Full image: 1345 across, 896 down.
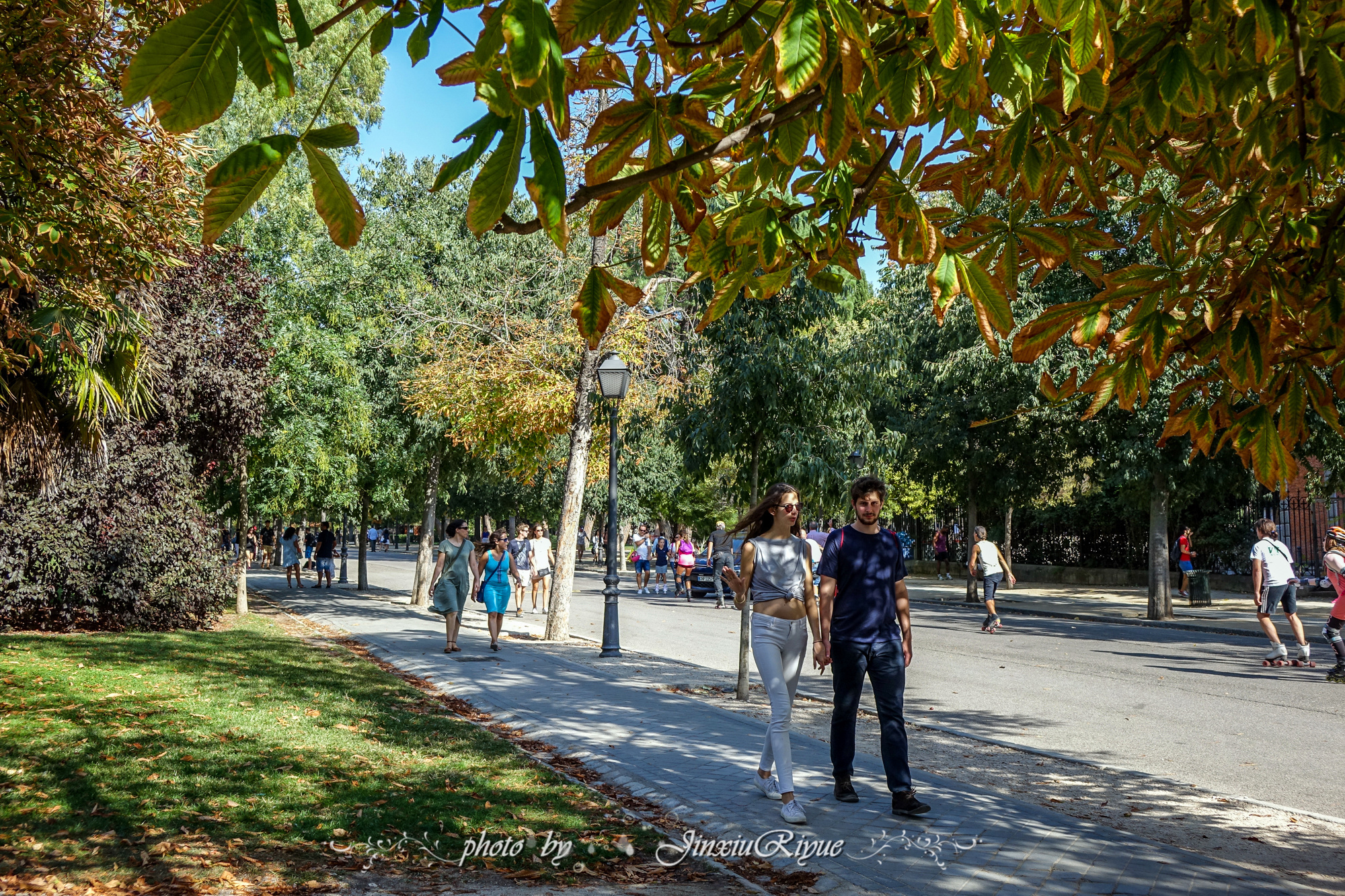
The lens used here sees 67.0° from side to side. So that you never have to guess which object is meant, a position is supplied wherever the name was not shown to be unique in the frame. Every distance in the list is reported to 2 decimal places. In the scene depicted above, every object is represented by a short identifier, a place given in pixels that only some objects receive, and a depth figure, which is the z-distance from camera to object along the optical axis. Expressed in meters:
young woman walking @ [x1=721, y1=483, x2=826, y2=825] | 6.25
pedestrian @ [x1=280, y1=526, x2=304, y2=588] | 31.97
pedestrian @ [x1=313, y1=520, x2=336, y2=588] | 30.50
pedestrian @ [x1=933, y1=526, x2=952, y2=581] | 39.72
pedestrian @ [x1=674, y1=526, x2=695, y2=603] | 28.52
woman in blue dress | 14.52
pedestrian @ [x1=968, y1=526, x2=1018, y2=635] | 18.73
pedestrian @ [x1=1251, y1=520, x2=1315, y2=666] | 13.63
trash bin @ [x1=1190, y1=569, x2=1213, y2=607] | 24.47
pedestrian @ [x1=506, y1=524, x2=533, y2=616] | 22.94
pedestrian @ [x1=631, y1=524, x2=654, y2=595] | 31.84
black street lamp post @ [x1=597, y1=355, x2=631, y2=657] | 14.02
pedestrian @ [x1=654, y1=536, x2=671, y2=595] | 31.59
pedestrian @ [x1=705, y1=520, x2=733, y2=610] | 24.73
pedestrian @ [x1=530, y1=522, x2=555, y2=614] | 22.09
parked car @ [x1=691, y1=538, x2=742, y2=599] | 28.53
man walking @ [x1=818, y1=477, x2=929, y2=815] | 6.22
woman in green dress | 14.05
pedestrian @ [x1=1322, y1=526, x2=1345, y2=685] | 12.17
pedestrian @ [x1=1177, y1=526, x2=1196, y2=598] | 28.33
